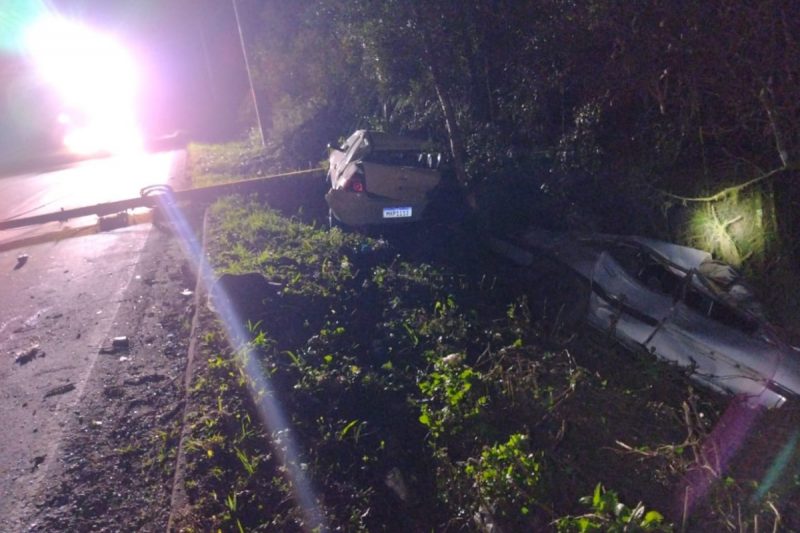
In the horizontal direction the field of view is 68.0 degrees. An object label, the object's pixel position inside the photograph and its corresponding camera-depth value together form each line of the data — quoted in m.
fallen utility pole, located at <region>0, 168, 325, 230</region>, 11.23
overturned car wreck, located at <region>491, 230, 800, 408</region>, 4.08
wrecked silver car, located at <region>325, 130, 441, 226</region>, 7.76
